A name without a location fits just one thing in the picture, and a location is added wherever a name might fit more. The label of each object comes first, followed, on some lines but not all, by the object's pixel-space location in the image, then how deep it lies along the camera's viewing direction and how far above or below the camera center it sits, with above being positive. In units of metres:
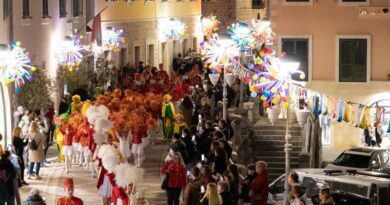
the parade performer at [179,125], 32.12 -1.85
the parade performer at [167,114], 34.88 -1.71
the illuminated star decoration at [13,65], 31.53 -0.37
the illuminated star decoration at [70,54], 41.12 -0.14
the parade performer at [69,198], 22.49 -2.56
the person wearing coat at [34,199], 22.42 -2.55
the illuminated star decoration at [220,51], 39.06 -0.04
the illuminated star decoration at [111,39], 47.97 +0.39
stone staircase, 42.16 -3.01
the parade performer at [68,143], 31.50 -2.25
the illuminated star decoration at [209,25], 69.06 +1.32
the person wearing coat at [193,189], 24.53 -2.62
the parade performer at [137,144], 32.16 -2.32
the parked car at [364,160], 33.09 -2.83
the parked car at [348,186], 26.33 -2.79
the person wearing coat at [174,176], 26.59 -2.56
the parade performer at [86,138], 31.05 -2.11
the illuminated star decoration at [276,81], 28.97 -0.71
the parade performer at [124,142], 31.22 -2.22
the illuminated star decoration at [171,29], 59.41 +0.93
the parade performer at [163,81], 41.42 -1.00
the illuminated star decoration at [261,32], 53.41 +0.73
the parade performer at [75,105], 33.66 -1.43
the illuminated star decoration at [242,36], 47.39 +0.51
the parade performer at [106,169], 26.00 -2.38
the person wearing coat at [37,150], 30.86 -2.37
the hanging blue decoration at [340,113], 32.99 -1.60
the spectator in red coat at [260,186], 25.47 -2.64
